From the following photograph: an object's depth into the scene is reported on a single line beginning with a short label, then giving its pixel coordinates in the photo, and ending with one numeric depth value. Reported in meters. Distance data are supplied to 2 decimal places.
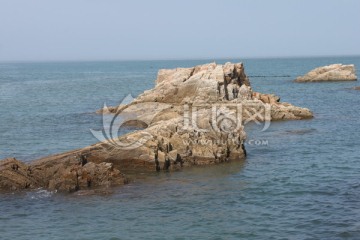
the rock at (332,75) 114.94
